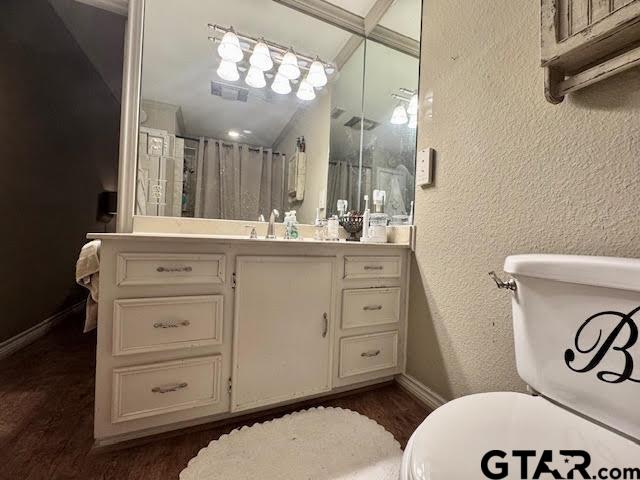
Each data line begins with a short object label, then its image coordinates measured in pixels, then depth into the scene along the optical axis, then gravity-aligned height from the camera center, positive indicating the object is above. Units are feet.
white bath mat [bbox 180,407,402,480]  2.96 -2.45
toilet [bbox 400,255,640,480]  1.54 -1.11
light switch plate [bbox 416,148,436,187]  4.31 +1.21
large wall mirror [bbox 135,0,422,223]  4.93 +2.59
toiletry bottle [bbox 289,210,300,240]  5.17 +0.21
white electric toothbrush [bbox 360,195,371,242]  5.16 +0.30
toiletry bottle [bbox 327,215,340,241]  5.48 +0.23
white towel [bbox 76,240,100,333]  3.29 -0.47
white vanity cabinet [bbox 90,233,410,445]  3.05 -1.12
